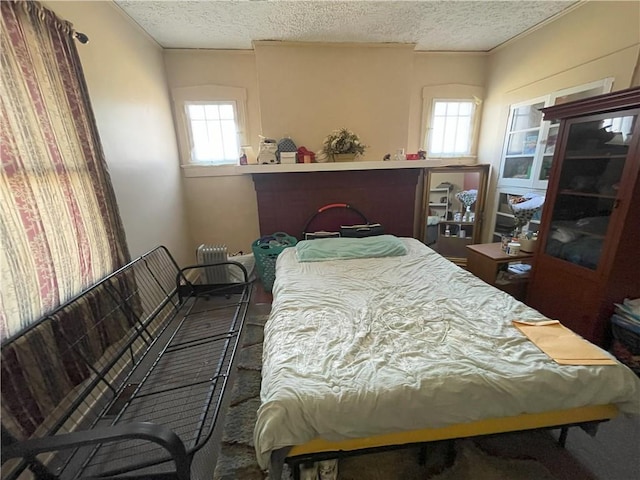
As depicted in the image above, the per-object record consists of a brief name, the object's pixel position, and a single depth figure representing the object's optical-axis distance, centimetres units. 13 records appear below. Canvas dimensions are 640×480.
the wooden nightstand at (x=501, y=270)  238
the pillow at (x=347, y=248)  236
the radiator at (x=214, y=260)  285
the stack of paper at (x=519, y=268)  242
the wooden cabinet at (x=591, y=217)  163
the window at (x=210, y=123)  298
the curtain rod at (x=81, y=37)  150
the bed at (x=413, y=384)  95
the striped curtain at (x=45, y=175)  109
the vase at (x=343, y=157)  290
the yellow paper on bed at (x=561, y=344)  108
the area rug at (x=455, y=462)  117
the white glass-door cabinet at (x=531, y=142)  250
